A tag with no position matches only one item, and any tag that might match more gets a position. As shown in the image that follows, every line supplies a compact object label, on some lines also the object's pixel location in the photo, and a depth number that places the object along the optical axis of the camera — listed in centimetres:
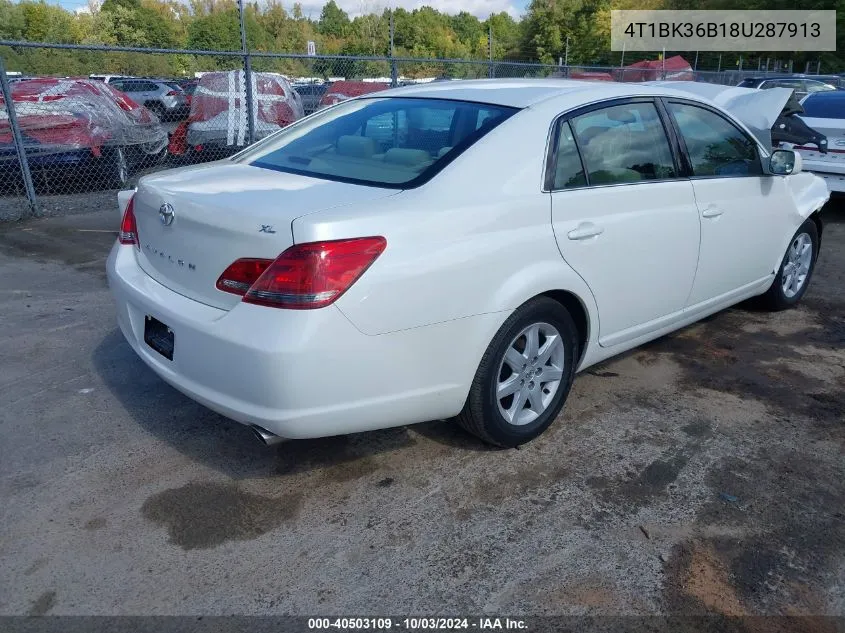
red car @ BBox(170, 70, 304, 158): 1005
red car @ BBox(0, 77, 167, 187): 877
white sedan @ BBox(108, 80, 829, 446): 256
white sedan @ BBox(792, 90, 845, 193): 838
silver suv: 1096
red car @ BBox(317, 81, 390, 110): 1352
